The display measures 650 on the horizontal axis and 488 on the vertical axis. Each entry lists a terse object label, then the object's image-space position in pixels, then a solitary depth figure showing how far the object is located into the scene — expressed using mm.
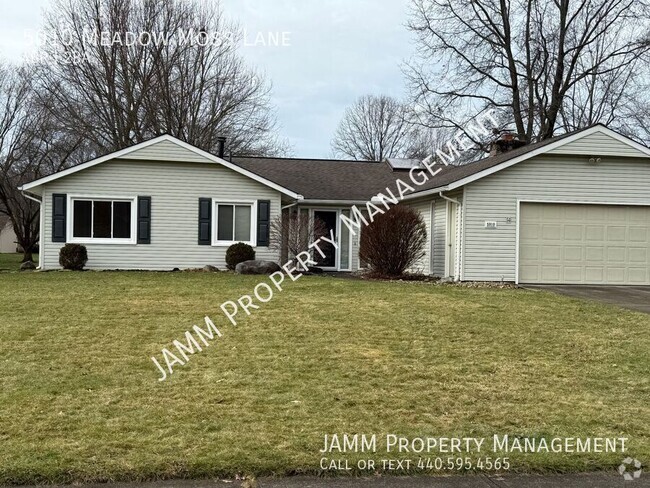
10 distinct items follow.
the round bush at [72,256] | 15586
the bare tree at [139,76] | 26125
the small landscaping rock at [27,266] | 18459
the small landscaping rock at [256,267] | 15383
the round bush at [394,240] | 14406
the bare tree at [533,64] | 27453
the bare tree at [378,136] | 43812
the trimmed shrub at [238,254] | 16234
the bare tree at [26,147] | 27641
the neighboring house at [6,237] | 51469
